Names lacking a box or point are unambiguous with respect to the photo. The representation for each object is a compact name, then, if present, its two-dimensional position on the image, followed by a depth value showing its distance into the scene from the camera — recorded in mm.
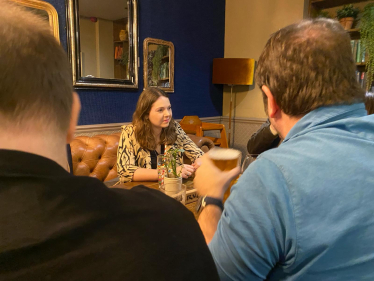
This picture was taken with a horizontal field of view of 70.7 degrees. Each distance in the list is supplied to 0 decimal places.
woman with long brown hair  1953
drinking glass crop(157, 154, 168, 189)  1342
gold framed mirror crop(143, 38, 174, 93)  3467
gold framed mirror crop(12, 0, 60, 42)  2403
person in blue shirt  555
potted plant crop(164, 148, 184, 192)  1264
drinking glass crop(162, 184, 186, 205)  1195
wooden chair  3691
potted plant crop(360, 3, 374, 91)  3125
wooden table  1245
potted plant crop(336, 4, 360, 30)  3346
